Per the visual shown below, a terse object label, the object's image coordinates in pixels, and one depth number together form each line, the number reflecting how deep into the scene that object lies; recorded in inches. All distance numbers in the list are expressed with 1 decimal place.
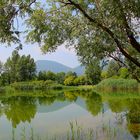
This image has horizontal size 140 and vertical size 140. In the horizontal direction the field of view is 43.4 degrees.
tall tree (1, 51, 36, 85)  1648.0
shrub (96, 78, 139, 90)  934.5
